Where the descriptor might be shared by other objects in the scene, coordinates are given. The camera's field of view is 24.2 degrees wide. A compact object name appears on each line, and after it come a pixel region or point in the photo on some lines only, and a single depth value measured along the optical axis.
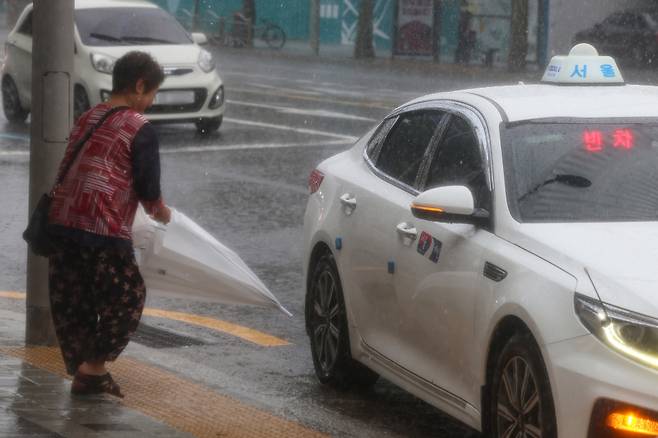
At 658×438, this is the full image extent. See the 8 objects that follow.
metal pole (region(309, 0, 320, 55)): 48.06
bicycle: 50.62
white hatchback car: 20.17
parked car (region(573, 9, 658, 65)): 43.09
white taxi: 4.97
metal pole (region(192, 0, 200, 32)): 55.16
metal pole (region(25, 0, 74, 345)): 7.41
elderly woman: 6.43
